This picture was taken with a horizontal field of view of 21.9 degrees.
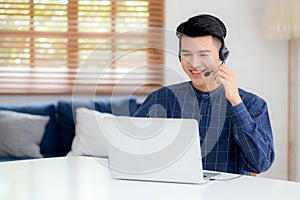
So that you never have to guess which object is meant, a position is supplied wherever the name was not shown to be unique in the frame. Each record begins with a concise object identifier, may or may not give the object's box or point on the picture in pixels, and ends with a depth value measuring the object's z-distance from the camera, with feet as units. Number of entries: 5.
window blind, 18.43
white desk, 7.01
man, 8.40
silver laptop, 7.51
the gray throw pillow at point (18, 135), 16.97
